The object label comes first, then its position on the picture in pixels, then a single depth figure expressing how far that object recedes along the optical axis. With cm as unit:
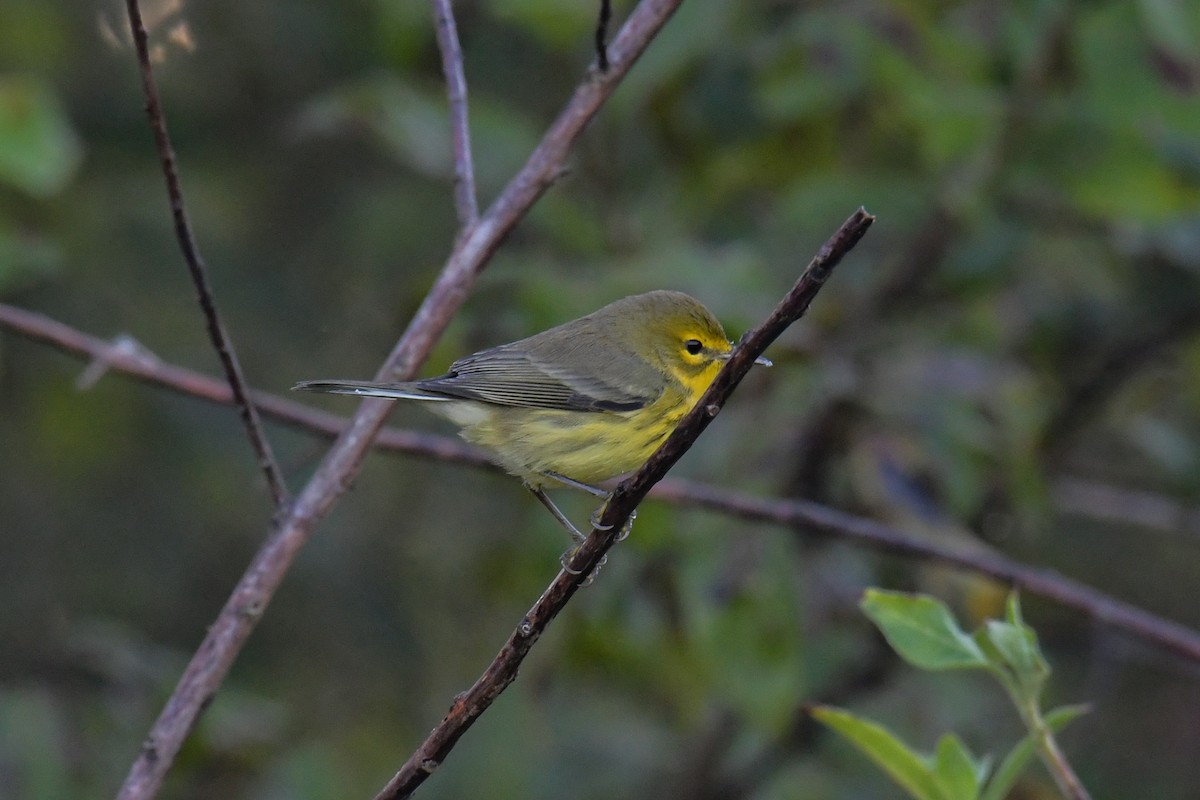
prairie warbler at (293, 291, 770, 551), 643
